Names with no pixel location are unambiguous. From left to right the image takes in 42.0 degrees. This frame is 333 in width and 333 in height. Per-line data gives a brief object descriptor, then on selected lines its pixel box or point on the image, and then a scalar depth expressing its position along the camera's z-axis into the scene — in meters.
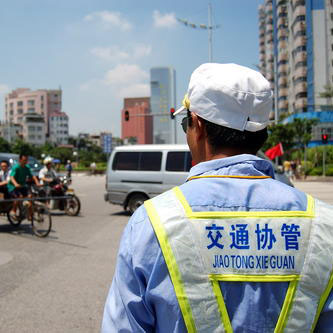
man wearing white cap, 1.26
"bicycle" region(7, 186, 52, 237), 9.04
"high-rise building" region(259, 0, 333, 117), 67.12
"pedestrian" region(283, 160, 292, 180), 32.81
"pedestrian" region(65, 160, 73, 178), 32.54
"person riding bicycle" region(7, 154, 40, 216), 10.27
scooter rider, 13.13
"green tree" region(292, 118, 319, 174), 44.79
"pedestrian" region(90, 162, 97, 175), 49.88
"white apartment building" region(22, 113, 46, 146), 132.84
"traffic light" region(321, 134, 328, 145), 29.55
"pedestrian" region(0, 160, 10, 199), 10.24
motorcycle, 12.79
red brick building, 158.62
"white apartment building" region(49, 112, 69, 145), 149.62
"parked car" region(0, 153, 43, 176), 22.66
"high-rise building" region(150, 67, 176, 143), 134.71
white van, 11.80
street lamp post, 35.97
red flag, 23.28
